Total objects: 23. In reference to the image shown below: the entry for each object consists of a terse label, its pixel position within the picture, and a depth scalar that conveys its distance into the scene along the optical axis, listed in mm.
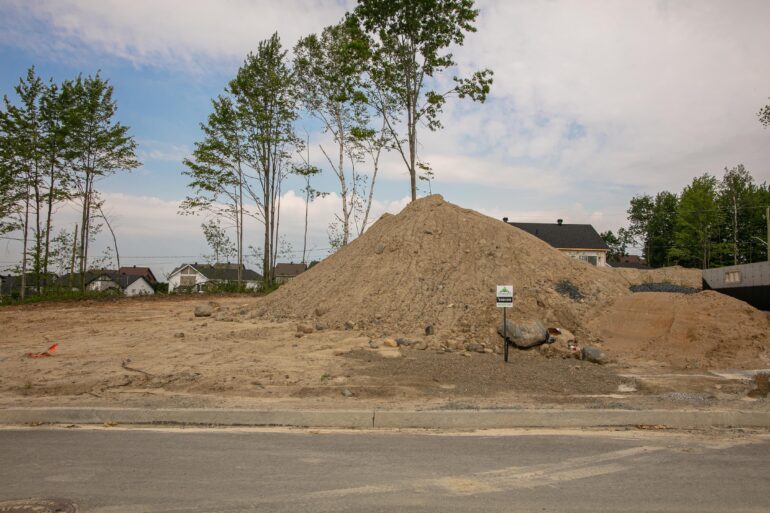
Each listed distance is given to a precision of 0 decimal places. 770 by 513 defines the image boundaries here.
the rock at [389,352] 10556
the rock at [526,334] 10961
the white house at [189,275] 47156
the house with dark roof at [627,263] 72825
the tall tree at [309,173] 28844
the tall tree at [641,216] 79000
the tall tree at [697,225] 54312
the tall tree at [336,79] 24734
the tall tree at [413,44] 21750
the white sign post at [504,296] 9461
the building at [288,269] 74188
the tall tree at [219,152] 27203
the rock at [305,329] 13039
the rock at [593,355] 10508
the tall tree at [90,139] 26781
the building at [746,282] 12500
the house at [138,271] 81625
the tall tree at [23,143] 25859
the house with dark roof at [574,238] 52281
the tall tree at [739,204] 58041
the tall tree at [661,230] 71688
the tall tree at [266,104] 27031
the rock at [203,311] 17188
